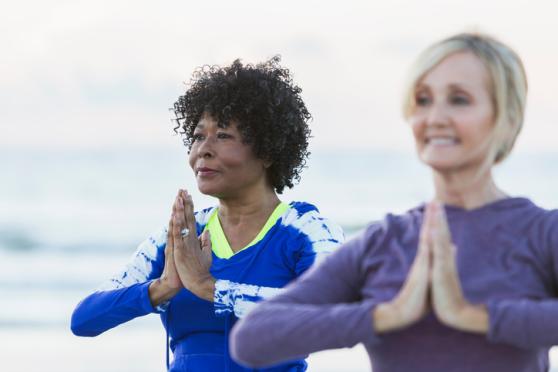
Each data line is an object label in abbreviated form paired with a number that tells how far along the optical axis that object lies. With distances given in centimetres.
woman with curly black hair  813
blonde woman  448
